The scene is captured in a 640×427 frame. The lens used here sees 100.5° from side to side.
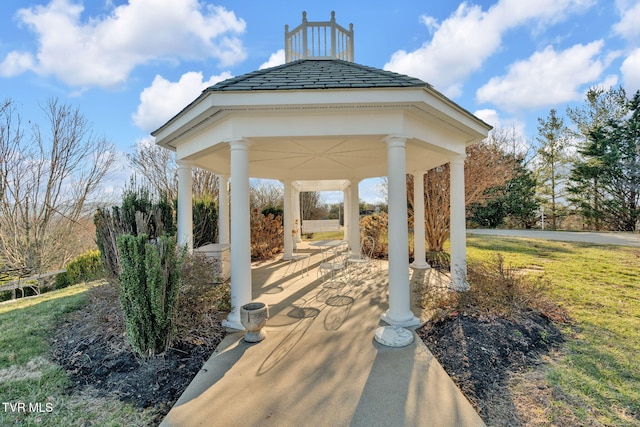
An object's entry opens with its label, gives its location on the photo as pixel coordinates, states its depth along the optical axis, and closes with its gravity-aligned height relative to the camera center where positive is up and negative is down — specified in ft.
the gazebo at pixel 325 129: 13.73 +5.42
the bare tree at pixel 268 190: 70.17 +7.74
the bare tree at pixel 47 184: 38.29 +6.25
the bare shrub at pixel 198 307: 13.53 -4.83
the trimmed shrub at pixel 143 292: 11.44 -3.09
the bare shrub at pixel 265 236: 37.24 -2.52
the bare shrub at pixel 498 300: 15.02 -5.03
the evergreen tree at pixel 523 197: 70.23 +4.71
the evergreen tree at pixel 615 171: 58.80 +9.74
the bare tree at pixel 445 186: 35.99 +4.12
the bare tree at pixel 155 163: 54.43 +11.88
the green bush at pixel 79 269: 32.89 -6.02
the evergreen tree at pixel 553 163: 69.87 +13.82
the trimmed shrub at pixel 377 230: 36.70 -1.85
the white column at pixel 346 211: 47.71 +1.24
